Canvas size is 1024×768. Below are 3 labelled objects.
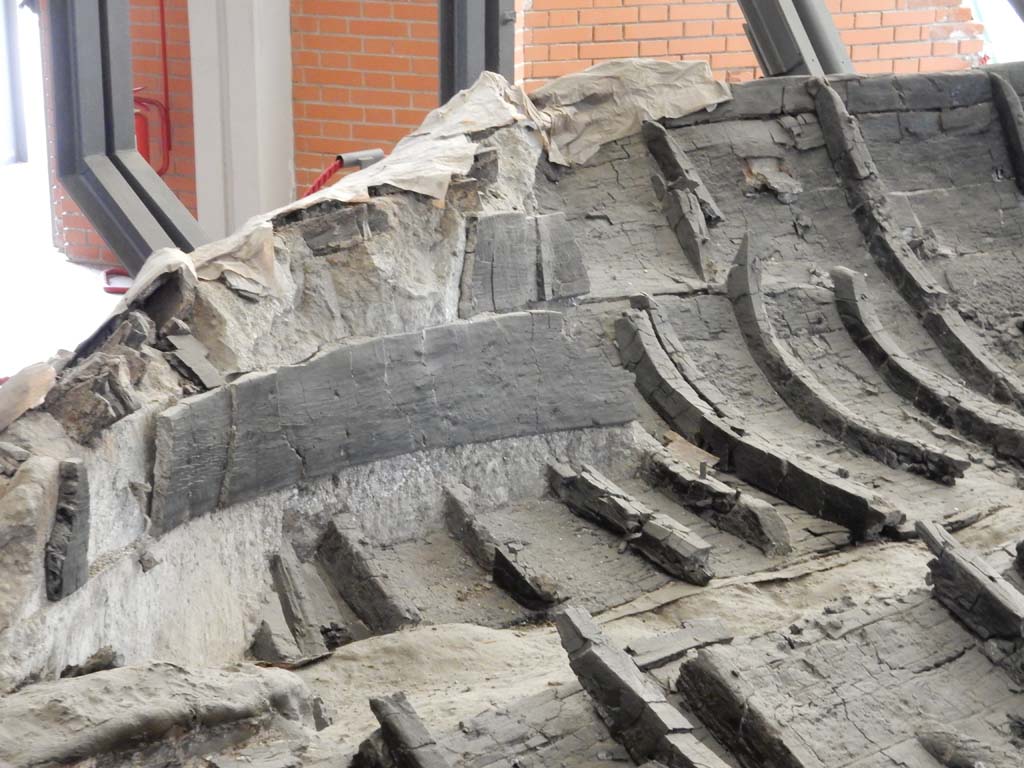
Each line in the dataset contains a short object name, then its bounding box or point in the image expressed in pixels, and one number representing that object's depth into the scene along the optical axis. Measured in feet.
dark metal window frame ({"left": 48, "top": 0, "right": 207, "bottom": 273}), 16.74
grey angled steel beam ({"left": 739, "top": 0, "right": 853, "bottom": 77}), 20.33
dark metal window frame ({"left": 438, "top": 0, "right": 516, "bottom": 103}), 22.02
